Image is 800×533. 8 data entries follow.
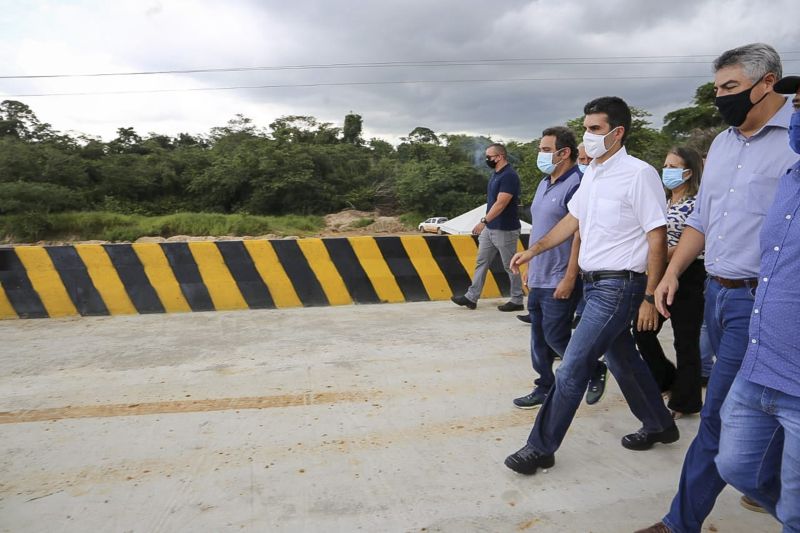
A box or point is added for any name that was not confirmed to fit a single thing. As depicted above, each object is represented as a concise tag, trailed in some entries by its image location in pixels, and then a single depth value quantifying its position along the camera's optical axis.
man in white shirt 2.96
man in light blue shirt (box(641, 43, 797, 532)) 2.30
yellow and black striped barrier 6.58
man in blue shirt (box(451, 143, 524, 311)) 6.44
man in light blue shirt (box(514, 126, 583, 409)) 3.74
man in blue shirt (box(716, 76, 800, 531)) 1.79
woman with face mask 3.79
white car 35.90
